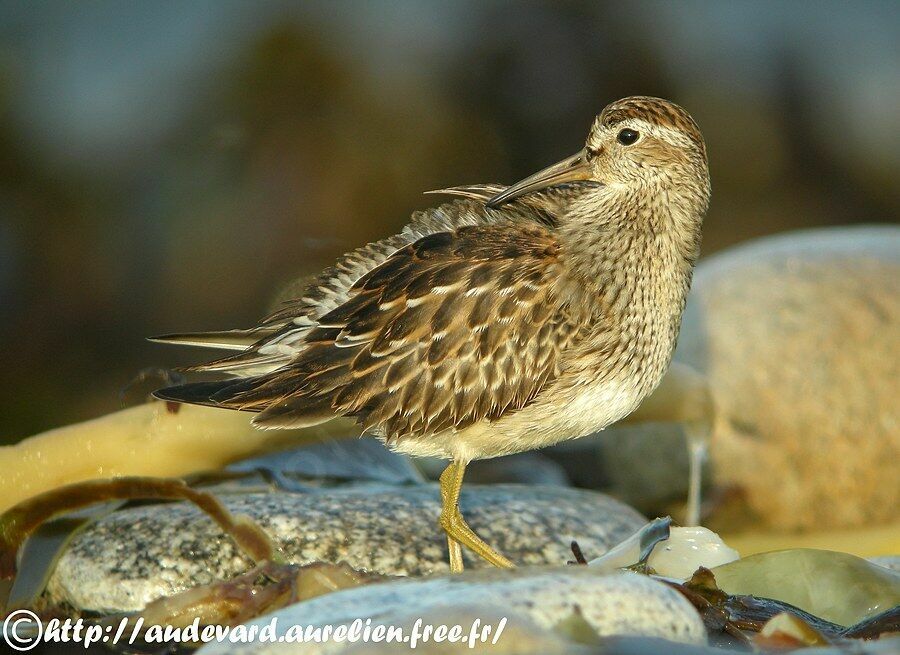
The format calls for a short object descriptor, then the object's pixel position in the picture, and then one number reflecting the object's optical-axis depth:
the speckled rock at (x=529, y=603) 7.48
